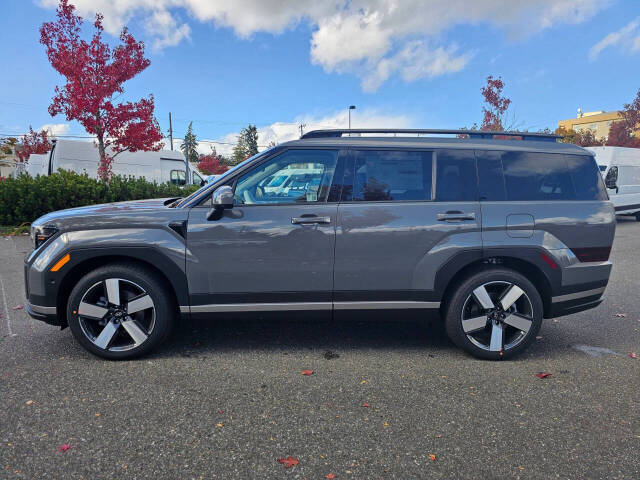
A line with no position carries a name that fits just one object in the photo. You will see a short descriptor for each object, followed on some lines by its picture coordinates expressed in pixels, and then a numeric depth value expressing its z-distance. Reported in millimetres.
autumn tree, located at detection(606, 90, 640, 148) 34188
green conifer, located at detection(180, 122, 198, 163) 79738
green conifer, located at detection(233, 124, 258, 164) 87962
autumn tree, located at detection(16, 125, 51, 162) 34156
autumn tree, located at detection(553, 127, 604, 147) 37000
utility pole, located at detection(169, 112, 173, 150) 55525
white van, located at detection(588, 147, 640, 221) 15461
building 72500
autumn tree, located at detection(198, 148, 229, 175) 51906
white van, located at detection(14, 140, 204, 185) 17062
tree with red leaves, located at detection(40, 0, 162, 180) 14156
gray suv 3521
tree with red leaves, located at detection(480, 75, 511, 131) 26781
